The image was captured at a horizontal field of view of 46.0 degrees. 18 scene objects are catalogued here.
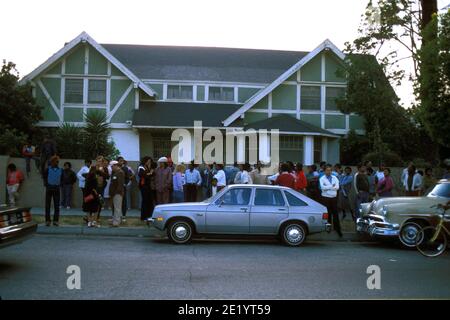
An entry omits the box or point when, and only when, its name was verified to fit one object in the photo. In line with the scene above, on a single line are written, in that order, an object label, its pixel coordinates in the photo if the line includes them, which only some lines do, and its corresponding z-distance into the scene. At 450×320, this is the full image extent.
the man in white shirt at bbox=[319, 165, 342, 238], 13.94
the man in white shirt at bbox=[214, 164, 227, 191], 16.67
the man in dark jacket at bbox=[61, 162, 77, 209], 17.58
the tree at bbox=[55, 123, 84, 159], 21.41
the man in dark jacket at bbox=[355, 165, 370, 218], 15.66
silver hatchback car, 12.08
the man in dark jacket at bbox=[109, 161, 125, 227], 14.10
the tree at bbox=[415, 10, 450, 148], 14.60
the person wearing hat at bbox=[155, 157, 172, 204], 15.13
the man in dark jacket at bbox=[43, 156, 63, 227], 13.74
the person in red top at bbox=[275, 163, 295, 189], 14.73
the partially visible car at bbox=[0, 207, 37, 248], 8.44
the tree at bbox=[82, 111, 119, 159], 21.39
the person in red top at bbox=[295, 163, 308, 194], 15.66
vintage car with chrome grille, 12.04
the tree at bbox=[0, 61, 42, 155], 23.92
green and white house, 26.17
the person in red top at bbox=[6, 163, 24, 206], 17.47
